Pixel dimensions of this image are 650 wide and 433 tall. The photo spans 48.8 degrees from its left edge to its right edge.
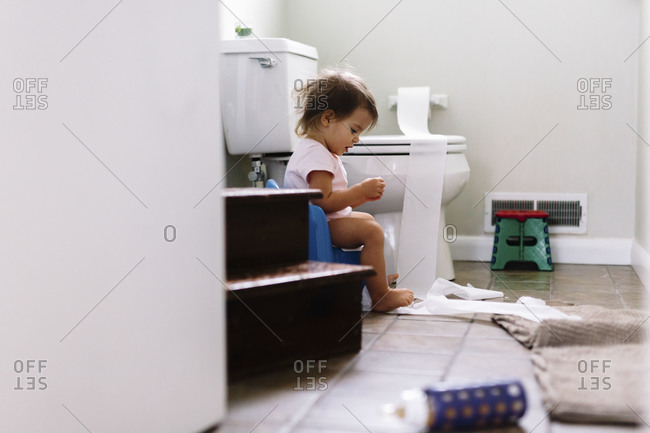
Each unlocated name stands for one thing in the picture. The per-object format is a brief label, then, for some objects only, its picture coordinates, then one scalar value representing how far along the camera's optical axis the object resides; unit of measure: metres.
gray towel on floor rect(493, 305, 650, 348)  1.39
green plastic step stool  2.53
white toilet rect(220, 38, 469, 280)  2.15
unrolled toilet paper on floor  1.65
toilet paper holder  2.74
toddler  1.77
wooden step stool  1.25
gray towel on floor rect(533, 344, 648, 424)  1.02
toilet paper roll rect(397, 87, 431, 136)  2.65
